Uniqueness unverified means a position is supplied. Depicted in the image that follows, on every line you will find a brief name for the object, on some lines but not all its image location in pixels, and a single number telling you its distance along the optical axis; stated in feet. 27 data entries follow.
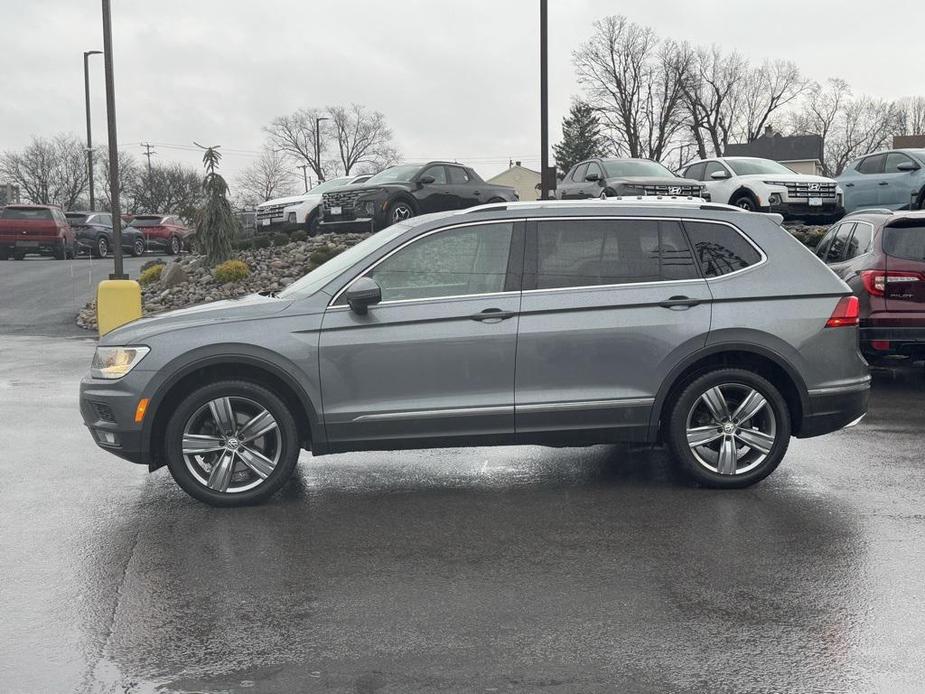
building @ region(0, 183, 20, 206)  263.88
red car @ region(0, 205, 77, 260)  106.73
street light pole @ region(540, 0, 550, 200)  74.08
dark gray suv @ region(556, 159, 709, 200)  65.72
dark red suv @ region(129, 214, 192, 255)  131.03
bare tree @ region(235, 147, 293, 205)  366.63
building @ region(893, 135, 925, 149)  283.79
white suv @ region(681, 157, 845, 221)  66.64
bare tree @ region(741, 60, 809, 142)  302.04
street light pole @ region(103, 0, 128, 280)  68.28
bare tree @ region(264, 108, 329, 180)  348.59
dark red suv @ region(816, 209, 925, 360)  32.63
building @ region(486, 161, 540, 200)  403.13
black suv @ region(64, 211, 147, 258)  116.98
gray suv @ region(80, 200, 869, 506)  20.29
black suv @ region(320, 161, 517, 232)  71.20
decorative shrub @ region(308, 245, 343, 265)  67.92
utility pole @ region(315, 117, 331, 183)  335.47
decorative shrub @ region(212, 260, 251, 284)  66.90
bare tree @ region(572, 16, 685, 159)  262.88
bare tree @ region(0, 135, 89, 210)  334.03
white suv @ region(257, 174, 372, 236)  79.30
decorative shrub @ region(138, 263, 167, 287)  73.67
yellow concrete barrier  49.70
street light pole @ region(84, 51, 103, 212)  153.58
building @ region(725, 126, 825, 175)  290.76
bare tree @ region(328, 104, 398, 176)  356.79
